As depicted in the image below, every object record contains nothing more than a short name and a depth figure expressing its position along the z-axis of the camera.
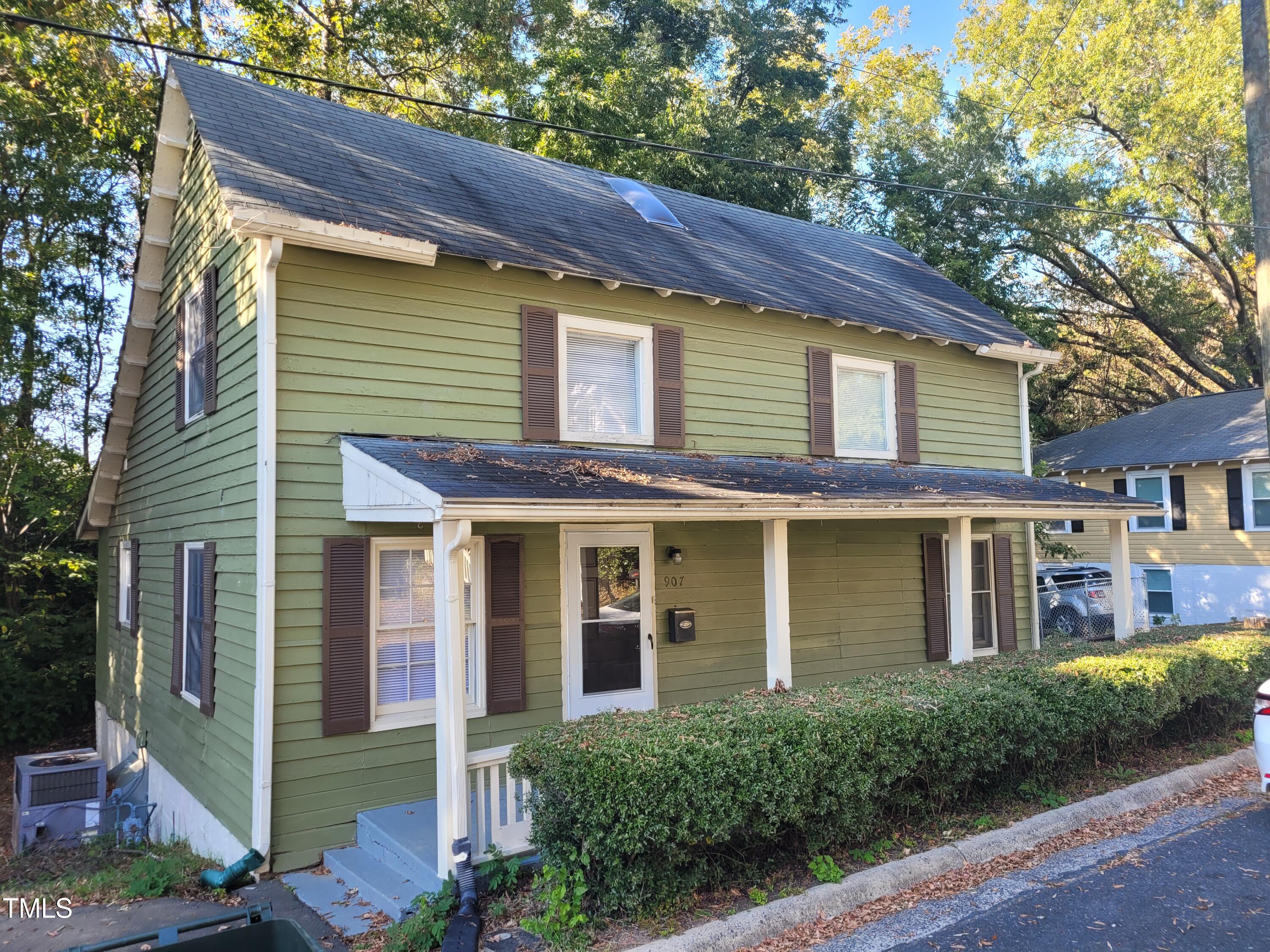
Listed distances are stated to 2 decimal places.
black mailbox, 8.66
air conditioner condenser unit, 8.91
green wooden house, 6.45
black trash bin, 2.97
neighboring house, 18.34
